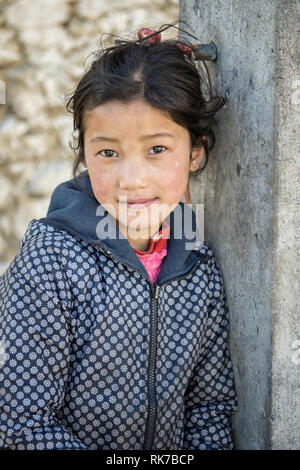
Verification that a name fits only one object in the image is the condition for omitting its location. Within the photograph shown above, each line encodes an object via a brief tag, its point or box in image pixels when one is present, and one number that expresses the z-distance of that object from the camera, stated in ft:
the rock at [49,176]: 13.67
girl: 5.23
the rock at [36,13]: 12.98
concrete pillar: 5.04
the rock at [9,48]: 13.14
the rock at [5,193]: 13.58
